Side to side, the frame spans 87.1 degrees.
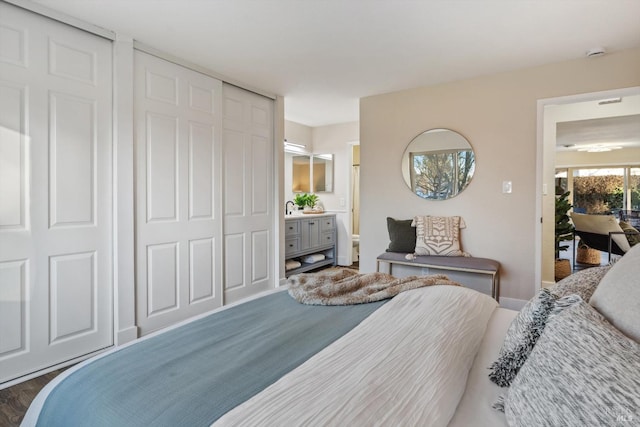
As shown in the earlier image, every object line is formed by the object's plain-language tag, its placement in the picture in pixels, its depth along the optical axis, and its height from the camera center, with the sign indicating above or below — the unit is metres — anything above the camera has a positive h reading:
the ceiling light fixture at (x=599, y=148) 7.38 +1.40
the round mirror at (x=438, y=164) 3.57 +0.50
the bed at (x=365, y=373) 0.74 -0.48
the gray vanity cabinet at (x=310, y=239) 4.67 -0.45
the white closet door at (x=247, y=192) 3.50 +0.18
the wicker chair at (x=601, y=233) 4.24 -0.30
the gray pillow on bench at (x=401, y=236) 3.66 -0.29
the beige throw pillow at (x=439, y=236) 3.48 -0.28
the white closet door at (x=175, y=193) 2.74 +0.14
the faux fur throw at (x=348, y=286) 1.68 -0.42
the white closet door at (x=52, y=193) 2.08 +0.10
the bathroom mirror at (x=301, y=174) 5.81 +0.60
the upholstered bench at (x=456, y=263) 3.07 -0.52
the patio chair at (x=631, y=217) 7.39 -0.15
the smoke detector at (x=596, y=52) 2.79 +1.33
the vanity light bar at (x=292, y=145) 5.31 +1.04
